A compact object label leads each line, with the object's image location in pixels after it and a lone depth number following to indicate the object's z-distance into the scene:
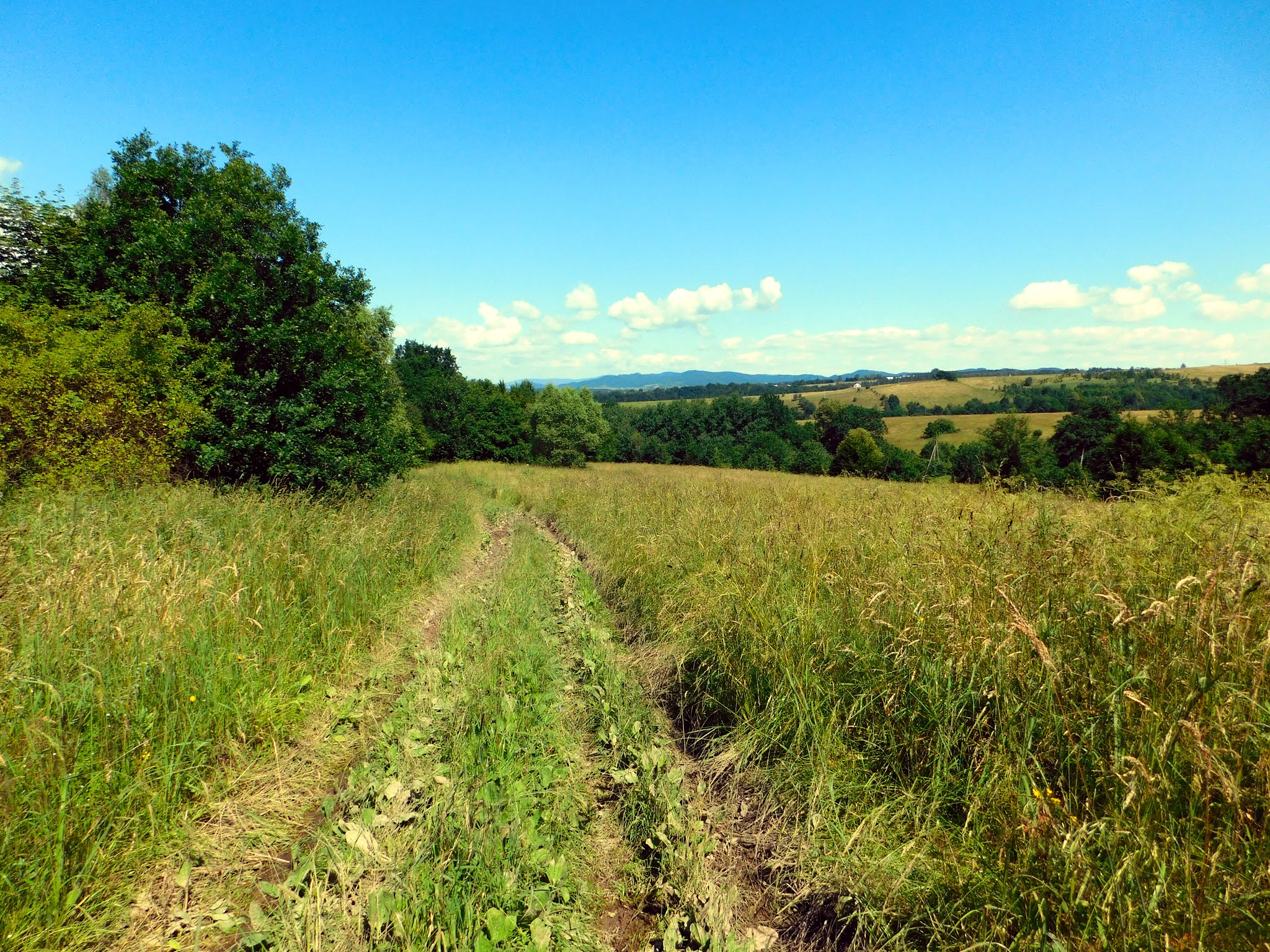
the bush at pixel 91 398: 7.30
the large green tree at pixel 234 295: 10.30
